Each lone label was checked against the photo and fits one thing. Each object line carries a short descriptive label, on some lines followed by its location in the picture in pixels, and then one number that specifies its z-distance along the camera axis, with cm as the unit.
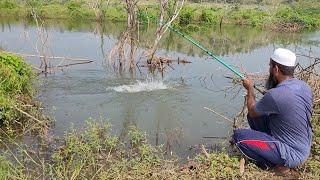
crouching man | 304
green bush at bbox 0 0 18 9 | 1723
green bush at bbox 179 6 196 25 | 1717
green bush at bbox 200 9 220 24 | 1753
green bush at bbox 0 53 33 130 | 441
